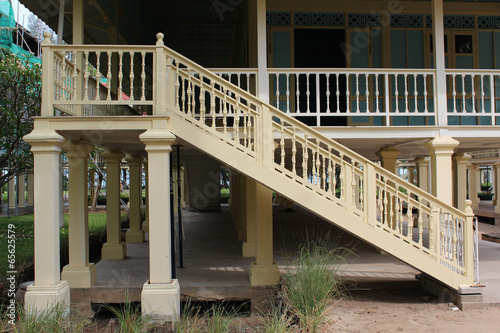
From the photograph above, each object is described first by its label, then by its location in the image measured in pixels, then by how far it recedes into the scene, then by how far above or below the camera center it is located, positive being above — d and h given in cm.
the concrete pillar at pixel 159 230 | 615 -69
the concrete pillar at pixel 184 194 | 2661 -71
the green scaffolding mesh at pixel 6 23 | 1753 +693
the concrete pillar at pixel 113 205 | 977 -49
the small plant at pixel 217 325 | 517 -178
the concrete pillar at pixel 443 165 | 738 +22
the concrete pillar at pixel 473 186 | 2258 -46
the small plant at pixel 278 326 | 490 -172
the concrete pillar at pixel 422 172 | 1612 +25
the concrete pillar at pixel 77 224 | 734 -69
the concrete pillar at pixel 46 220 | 621 -52
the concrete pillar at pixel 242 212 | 1123 -85
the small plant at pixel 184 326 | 518 -182
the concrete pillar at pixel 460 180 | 1308 -10
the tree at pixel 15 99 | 1297 +275
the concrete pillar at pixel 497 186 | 2012 -45
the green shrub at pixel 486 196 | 3236 -147
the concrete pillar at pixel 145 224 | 1346 -131
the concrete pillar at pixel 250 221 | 912 -90
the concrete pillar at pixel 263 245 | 736 -112
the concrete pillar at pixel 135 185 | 1150 -4
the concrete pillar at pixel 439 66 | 762 +203
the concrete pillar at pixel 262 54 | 732 +222
